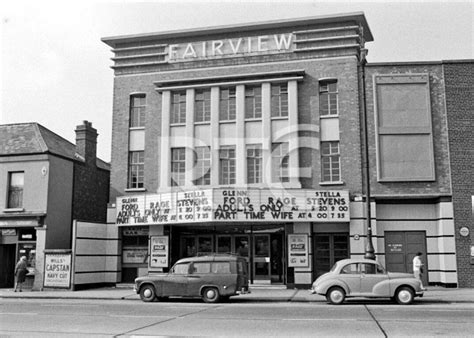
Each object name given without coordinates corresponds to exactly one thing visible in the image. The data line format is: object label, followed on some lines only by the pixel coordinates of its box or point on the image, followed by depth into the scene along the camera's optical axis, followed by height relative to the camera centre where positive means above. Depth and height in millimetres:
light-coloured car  18562 -1377
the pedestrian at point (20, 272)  25281 -1326
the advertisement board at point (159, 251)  26547 -377
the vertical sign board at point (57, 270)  25562 -1254
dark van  19688 -1349
